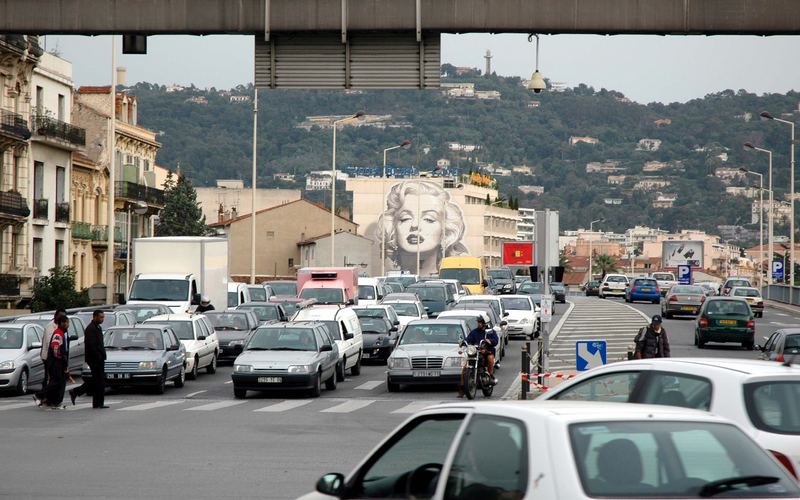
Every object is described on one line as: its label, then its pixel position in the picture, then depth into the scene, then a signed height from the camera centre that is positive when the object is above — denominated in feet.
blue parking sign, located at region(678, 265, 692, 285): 328.56 -0.02
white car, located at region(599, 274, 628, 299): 304.30 -2.50
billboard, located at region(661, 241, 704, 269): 372.17 +5.58
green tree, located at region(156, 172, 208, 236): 386.93 +16.44
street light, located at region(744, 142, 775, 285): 305.73 +10.03
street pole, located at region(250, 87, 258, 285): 231.91 +4.66
